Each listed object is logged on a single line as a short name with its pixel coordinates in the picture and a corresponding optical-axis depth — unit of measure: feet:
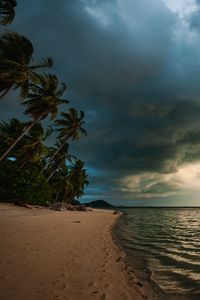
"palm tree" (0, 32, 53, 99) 46.42
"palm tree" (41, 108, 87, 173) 86.07
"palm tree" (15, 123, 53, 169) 73.48
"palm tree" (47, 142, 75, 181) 96.55
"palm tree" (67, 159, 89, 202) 132.49
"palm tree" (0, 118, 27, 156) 70.64
